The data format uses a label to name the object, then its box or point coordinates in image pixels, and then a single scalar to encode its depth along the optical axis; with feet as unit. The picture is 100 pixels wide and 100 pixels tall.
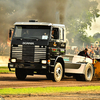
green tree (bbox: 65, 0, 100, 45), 222.69
